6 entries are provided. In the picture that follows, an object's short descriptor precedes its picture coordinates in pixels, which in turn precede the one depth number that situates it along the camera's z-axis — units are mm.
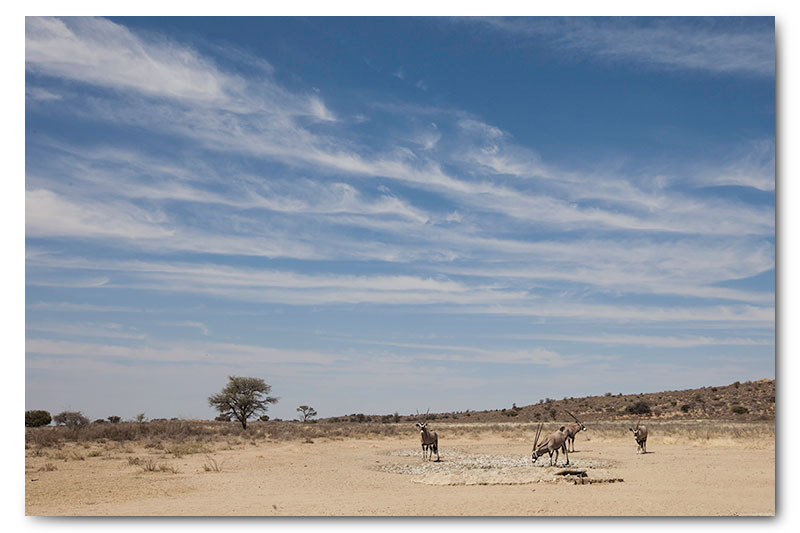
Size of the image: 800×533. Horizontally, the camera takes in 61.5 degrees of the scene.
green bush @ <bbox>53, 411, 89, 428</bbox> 41625
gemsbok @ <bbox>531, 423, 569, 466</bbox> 21203
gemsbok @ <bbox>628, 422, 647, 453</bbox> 28641
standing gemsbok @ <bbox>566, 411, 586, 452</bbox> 24416
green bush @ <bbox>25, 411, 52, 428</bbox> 51925
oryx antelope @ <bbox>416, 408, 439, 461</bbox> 26234
